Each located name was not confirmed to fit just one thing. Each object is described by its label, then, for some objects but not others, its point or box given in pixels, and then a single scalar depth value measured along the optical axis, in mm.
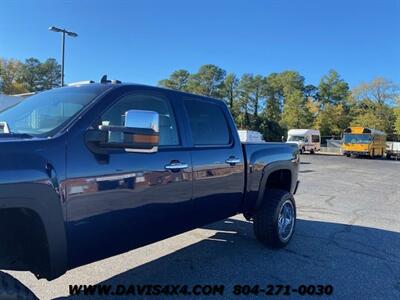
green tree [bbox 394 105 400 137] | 66981
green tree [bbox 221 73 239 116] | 90062
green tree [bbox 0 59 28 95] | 70175
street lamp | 20394
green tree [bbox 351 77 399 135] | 75188
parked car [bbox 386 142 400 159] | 44394
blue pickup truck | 2592
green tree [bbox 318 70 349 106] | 82688
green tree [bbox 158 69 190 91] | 94312
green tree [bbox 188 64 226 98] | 90750
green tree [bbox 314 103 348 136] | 76750
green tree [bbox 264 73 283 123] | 89688
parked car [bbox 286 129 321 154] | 48350
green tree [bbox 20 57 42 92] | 74125
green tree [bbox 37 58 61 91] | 74875
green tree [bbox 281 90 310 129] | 75875
